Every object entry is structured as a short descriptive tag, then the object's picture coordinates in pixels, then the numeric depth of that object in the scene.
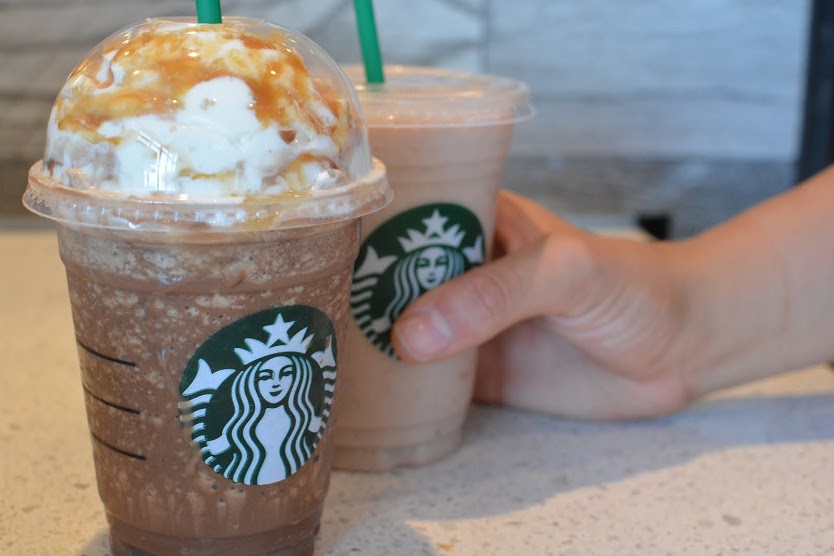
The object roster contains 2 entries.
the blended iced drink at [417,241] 0.41
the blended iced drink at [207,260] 0.32
